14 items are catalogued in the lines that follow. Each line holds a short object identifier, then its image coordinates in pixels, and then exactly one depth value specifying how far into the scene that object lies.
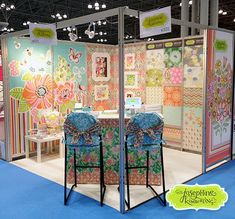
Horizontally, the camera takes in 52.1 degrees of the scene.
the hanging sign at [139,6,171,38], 2.60
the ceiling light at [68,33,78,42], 4.55
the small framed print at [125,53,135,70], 5.50
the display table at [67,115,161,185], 3.36
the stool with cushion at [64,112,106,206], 2.93
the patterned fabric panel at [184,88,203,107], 4.63
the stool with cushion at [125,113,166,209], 2.88
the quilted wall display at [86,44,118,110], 5.31
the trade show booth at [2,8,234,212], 3.46
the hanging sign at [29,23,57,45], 3.14
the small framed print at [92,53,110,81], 5.34
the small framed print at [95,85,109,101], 5.47
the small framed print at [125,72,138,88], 5.52
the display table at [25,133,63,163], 4.30
